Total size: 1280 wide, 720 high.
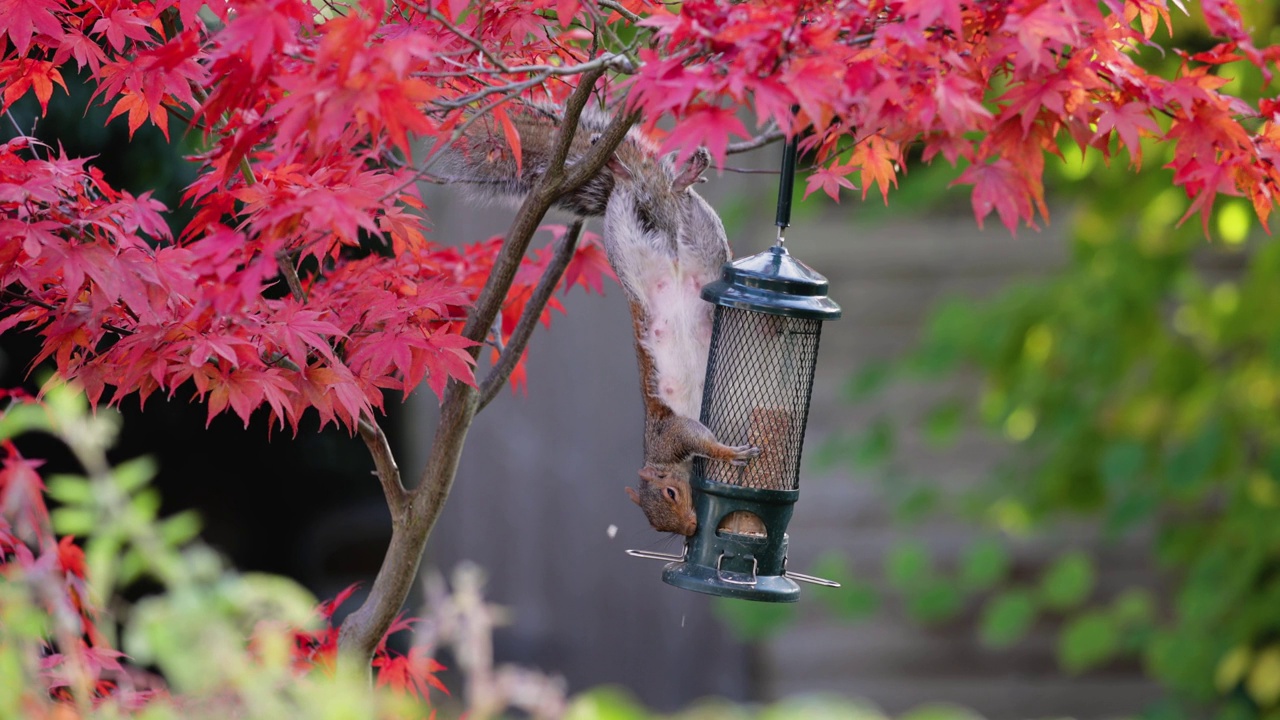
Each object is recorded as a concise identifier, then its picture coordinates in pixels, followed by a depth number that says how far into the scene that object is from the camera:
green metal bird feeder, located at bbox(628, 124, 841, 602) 4.20
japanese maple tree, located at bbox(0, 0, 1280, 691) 3.08
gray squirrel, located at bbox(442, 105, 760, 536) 4.82
